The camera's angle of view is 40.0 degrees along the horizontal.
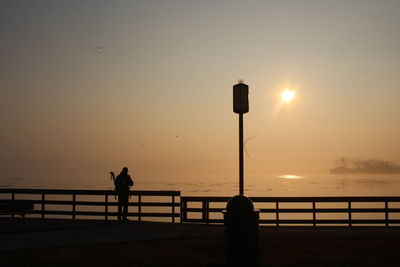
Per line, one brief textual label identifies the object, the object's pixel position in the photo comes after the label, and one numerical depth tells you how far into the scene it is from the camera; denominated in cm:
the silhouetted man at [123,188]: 2102
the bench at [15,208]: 1655
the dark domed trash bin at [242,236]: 1063
